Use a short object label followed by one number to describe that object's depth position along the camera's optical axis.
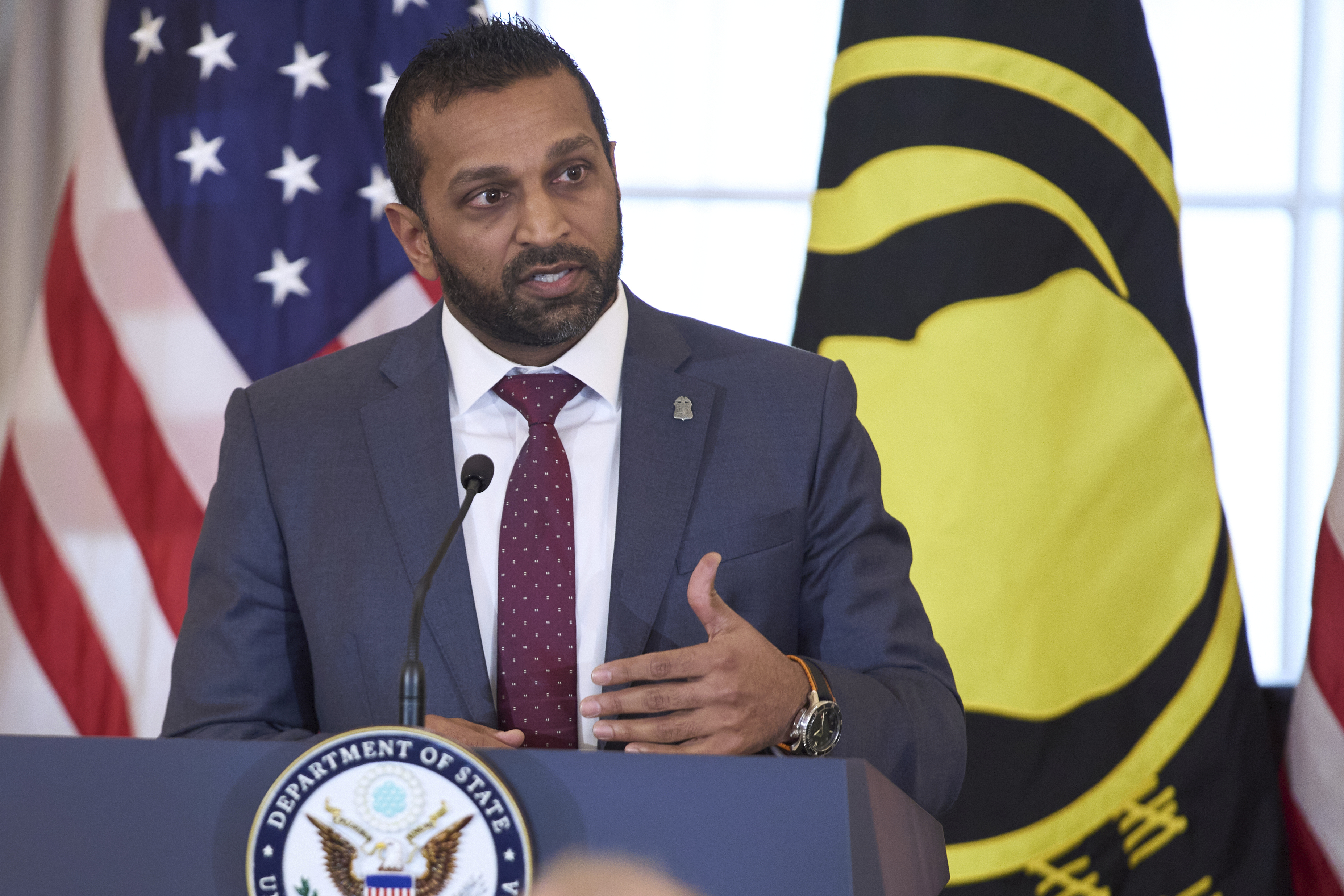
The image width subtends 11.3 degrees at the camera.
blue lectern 4.27
